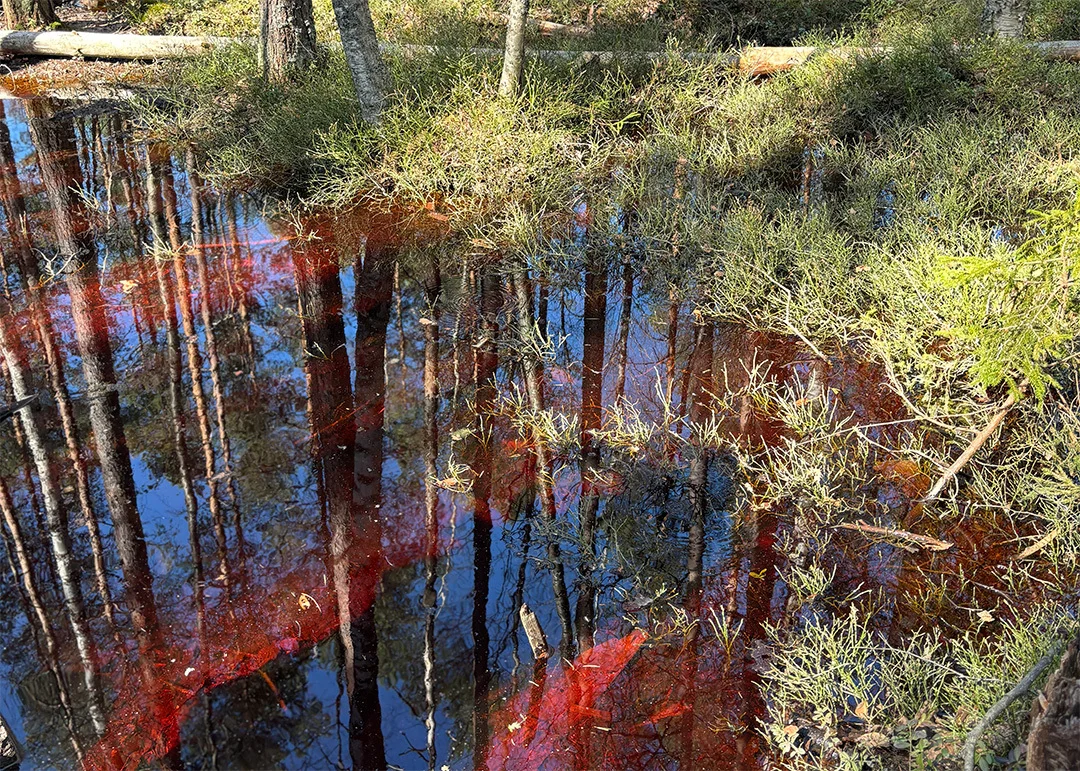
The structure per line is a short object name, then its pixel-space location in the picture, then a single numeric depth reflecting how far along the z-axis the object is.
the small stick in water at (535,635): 3.65
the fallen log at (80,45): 11.67
